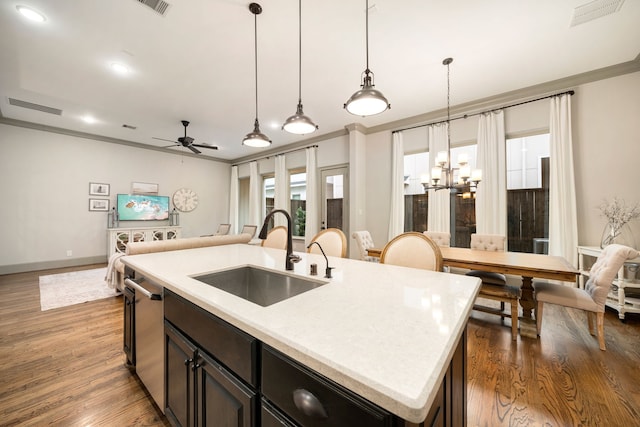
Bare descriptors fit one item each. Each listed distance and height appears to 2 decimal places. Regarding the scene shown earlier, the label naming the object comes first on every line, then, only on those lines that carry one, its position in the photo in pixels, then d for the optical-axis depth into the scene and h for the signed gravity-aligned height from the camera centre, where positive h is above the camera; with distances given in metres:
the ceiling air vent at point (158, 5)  2.08 +1.87
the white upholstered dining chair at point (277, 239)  2.62 -0.24
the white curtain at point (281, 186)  6.33 +0.83
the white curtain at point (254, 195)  7.14 +0.66
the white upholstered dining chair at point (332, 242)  2.14 -0.23
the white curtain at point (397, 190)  4.52 +0.52
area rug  3.30 -1.13
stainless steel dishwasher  1.35 -0.73
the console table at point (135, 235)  5.45 -0.44
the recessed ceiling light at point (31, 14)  2.13 +1.85
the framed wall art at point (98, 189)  5.56 +0.66
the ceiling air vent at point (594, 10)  2.11 +1.88
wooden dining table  2.20 -0.48
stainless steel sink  1.34 -0.40
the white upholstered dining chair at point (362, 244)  3.60 -0.40
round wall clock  6.94 +0.52
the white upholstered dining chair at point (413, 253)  1.63 -0.25
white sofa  2.45 -0.33
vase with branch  2.87 -0.07
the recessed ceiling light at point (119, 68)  2.96 +1.88
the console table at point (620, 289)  2.61 -0.82
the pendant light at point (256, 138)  2.36 +0.82
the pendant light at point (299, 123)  2.05 +0.81
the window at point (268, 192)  7.18 +0.76
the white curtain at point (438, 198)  4.00 +0.32
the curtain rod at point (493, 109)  3.23 +1.68
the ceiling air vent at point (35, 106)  3.92 +1.89
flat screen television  5.92 +0.25
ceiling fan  4.58 +1.45
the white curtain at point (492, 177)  3.60 +0.61
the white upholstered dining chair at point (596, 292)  2.08 -0.71
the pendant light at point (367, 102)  1.60 +0.80
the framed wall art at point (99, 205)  5.56 +0.29
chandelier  2.90 +0.55
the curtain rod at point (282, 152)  5.79 +1.72
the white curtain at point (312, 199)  5.62 +0.43
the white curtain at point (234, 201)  7.88 +0.53
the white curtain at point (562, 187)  3.16 +0.40
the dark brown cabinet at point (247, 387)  0.57 -0.54
